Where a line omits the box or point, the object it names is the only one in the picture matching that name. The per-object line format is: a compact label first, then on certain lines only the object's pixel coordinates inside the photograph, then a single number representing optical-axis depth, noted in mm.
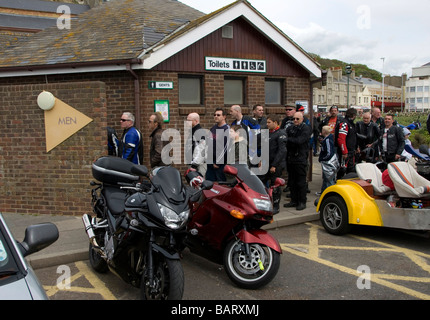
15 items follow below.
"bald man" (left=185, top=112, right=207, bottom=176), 6844
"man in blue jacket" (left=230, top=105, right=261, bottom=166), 7298
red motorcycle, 4238
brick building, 7391
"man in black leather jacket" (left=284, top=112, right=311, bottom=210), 7613
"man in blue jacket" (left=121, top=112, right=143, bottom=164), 7027
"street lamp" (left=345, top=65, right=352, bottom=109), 27822
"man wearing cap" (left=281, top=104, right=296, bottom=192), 8352
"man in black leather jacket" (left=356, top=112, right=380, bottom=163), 9291
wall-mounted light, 7266
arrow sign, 7277
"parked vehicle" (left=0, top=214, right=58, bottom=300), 2303
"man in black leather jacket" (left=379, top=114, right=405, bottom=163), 8430
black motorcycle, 3564
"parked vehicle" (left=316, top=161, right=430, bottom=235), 5684
